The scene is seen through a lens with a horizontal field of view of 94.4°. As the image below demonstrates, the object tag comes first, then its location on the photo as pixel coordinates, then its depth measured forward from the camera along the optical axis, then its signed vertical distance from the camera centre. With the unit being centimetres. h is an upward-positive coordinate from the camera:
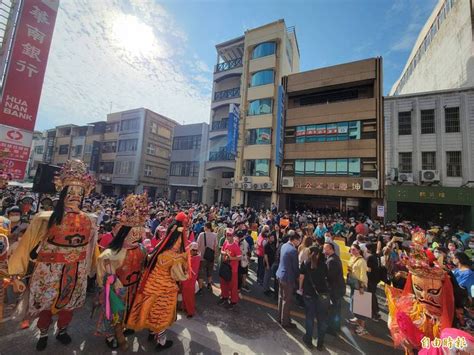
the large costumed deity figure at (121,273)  306 -118
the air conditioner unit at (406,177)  1620 +261
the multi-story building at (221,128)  2470 +800
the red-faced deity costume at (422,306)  265 -117
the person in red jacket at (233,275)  491 -169
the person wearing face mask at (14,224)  480 -94
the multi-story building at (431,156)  1518 +426
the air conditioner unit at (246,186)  2158 +143
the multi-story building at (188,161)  2681 +436
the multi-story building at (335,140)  1777 +579
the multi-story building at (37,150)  4038 +641
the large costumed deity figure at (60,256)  298 -99
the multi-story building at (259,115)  2152 +877
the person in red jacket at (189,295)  432 -195
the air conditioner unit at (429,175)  1550 +275
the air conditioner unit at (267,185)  2061 +158
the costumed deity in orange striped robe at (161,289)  314 -139
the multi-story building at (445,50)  1595 +1411
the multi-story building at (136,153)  2986 +557
